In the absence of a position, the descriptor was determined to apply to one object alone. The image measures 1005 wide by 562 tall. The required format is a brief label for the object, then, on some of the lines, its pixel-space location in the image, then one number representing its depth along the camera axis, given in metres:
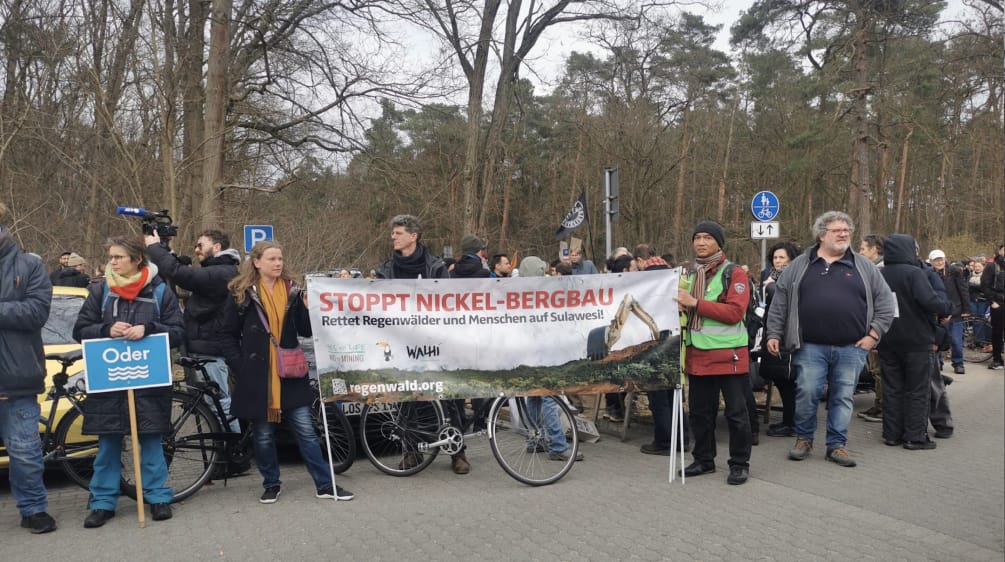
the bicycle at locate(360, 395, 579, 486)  5.88
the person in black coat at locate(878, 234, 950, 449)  6.91
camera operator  5.81
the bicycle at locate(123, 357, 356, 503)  5.53
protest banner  5.64
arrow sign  13.91
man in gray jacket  6.28
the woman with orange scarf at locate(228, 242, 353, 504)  5.31
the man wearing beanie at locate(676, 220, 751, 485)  5.81
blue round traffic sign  14.72
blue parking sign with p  12.27
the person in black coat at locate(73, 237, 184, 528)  4.99
